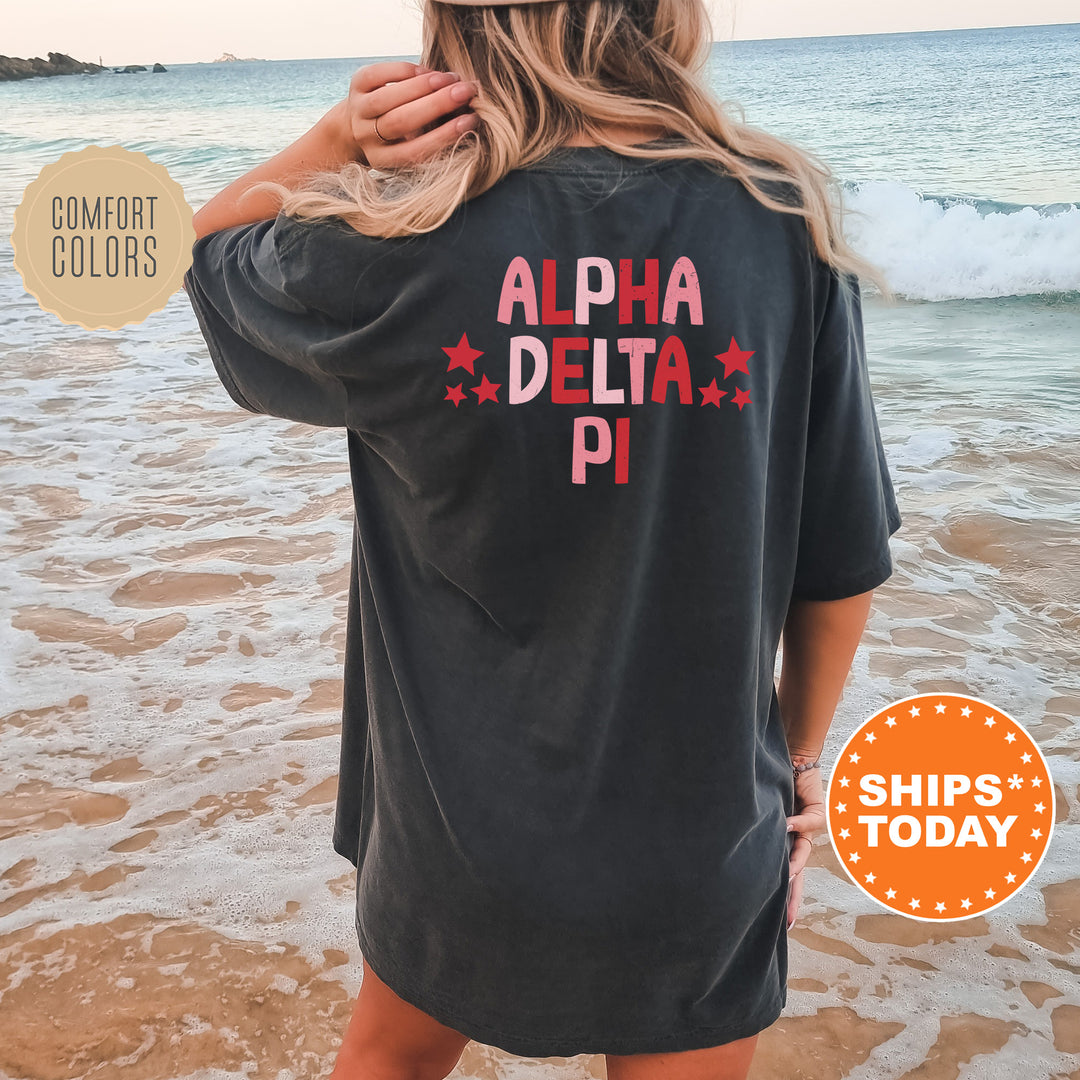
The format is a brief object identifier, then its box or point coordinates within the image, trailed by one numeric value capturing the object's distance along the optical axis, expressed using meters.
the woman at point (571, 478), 0.92
